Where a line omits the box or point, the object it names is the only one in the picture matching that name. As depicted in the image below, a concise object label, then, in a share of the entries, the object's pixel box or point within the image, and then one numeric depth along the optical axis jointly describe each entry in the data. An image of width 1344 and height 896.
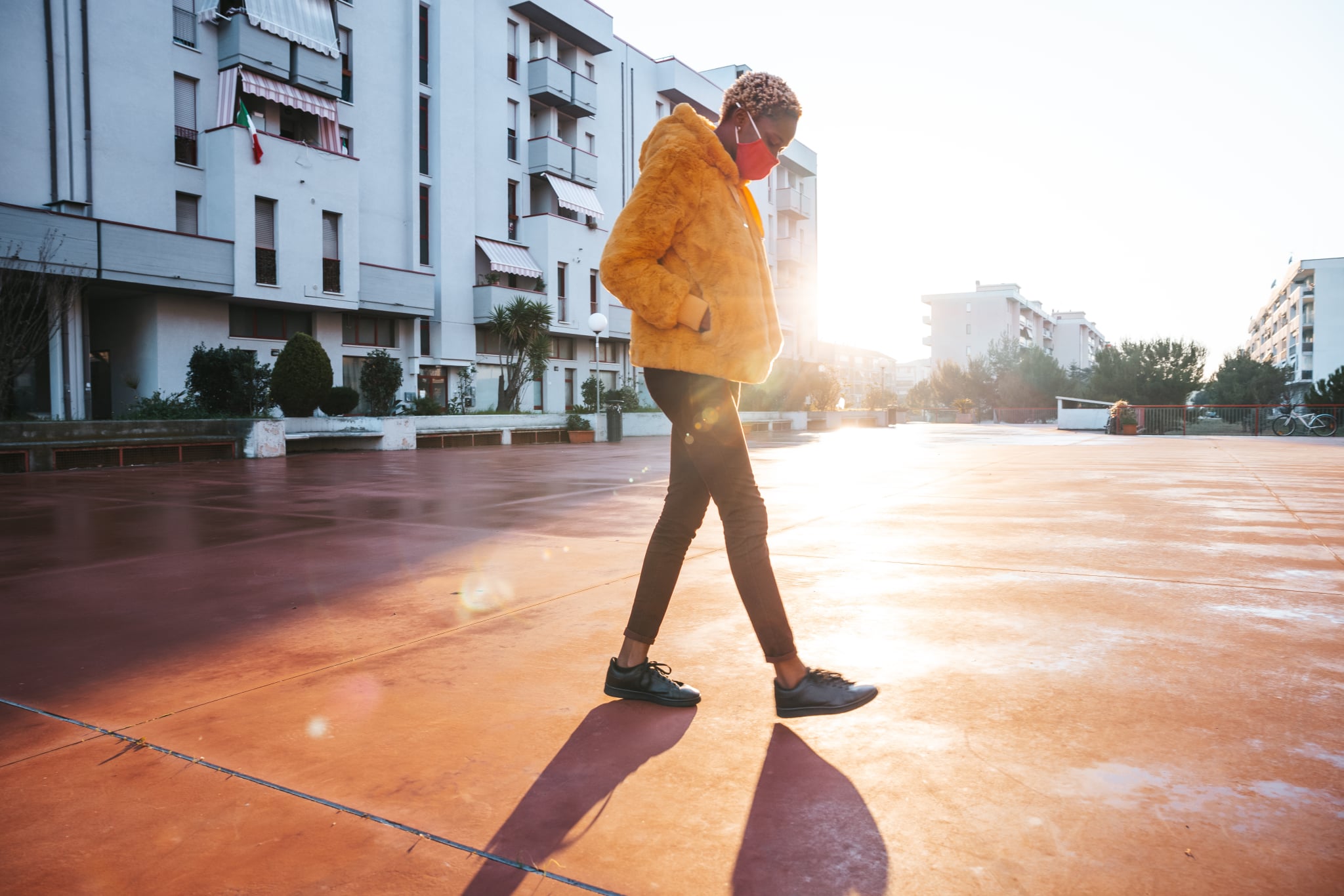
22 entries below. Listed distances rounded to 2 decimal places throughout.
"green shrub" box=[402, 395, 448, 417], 19.53
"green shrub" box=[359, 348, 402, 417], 20.58
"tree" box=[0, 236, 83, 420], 13.41
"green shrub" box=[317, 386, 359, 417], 16.64
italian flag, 18.84
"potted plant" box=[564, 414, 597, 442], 20.81
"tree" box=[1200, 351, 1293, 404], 48.09
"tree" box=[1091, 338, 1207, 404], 44.44
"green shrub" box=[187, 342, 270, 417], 16.67
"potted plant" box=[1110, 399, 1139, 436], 28.23
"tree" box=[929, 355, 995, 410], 61.41
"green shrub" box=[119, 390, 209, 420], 13.85
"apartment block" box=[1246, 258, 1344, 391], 66.44
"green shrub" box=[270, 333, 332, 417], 15.59
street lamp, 20.26
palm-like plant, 23.92
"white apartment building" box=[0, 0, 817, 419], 16.91
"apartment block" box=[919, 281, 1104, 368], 87.31
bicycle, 25.52
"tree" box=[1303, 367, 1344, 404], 29.98
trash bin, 21.09
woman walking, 2.19
